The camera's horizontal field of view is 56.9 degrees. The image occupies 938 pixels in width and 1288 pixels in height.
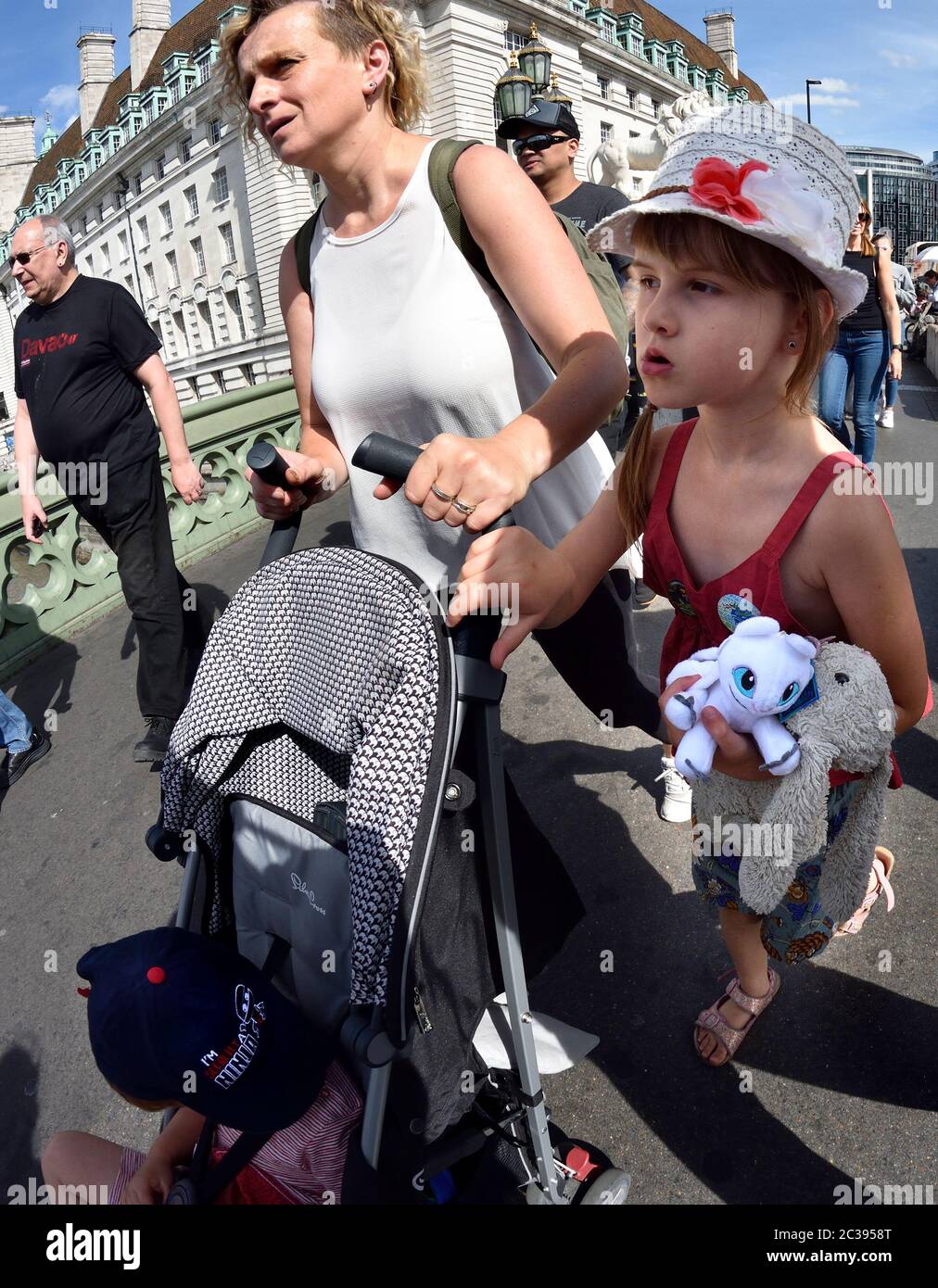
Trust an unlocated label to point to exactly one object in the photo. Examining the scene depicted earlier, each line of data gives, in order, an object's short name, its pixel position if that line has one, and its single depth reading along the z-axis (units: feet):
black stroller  4.41
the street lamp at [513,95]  20.95
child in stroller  4.37
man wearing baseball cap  13.85
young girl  4.05
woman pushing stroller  5.30
